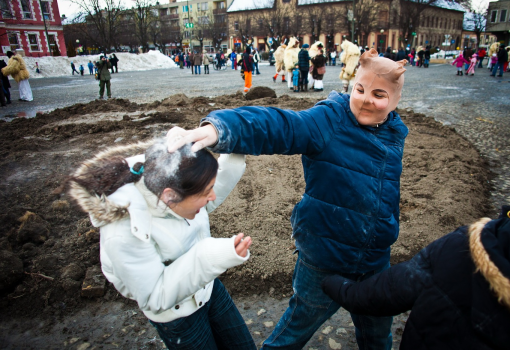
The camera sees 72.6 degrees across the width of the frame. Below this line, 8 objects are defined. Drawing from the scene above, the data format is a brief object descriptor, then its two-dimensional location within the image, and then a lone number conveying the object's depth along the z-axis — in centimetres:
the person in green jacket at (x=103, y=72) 1302
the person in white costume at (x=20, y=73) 1280
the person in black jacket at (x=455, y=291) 99
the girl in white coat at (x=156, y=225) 129
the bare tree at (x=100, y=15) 4144
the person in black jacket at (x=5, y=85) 1281
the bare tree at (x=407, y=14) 4803
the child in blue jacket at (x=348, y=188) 166
